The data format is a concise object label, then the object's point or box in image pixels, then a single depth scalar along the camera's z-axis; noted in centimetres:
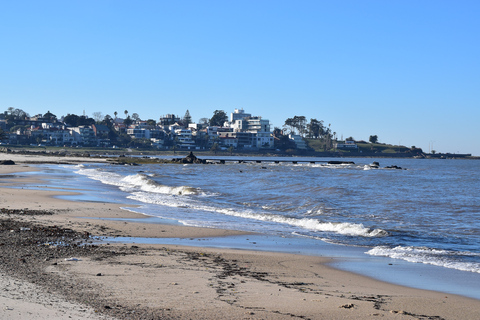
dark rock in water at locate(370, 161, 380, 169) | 10379
